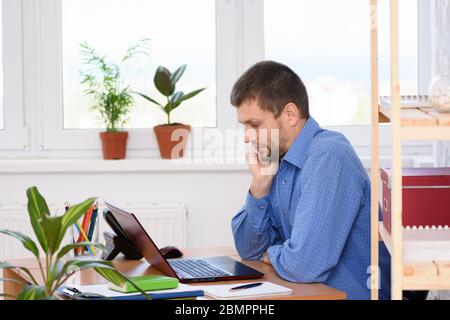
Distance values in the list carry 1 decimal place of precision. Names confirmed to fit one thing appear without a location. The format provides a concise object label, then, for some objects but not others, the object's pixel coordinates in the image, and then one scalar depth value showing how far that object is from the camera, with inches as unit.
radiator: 138.2
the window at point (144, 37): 147.3
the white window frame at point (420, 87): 146.4
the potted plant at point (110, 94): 142.5
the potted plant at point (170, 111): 139.8
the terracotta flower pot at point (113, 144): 142.3
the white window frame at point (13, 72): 145.9
